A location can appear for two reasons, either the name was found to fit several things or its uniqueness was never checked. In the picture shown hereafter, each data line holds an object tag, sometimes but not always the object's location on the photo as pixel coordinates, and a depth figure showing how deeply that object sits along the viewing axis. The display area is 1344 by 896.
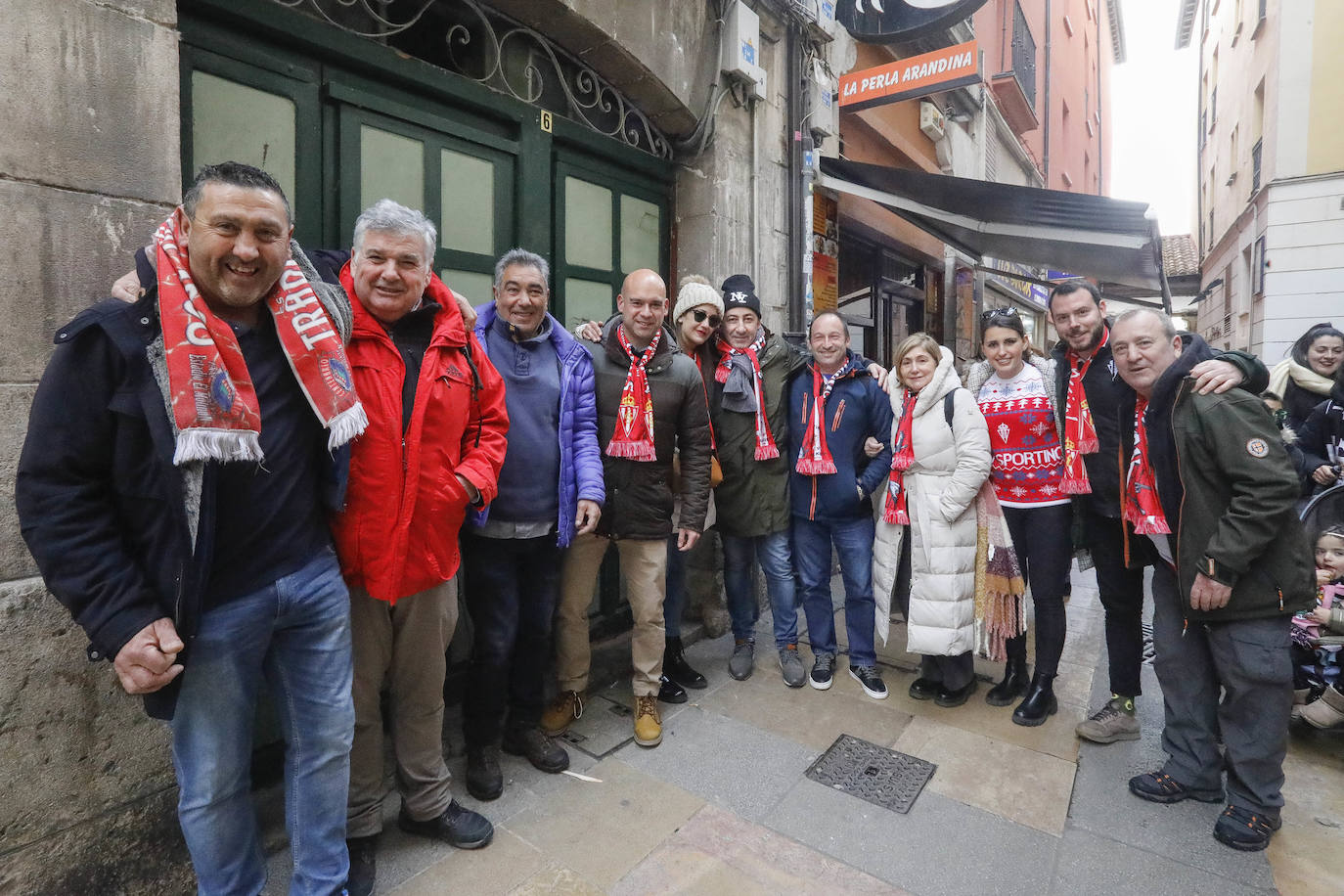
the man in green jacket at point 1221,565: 2.45
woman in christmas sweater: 3.37
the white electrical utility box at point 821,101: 5.62
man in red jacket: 2.16
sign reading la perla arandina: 5.23
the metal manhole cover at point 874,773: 2.88
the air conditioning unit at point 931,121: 8.26
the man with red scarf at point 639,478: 3.23
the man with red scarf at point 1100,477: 3.19
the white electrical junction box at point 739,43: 4.80
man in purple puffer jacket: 2.82
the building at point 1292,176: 10.60
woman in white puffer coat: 3.42
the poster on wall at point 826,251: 5.89
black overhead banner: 5.17
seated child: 3.17
